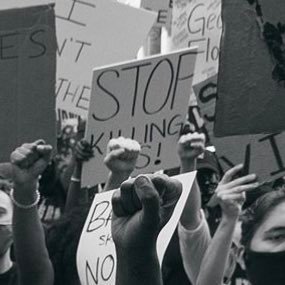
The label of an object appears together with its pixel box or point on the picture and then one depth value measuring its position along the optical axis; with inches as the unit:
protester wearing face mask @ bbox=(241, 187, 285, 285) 147.7
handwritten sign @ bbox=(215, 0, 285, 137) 154.3
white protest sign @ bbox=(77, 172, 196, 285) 154.7
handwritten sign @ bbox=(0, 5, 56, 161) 166.7
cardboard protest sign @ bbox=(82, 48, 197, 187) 193.9
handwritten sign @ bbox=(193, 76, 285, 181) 157.2
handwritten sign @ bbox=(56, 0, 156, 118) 225.0
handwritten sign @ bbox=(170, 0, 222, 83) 234.1
